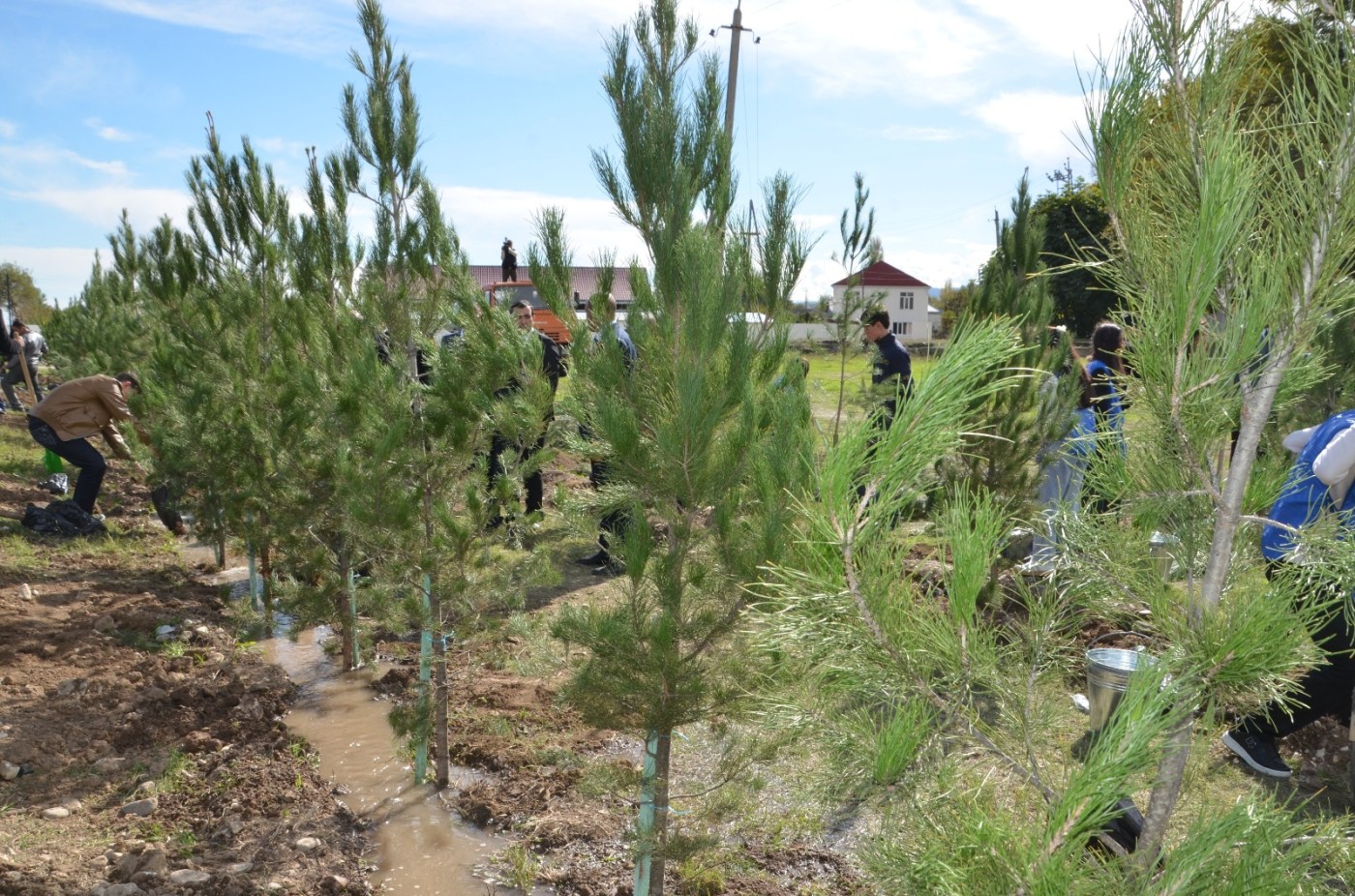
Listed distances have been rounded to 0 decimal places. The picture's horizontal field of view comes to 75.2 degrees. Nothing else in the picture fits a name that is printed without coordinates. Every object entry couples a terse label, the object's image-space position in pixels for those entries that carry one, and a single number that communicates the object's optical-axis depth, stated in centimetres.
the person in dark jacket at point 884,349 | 704
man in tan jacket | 827
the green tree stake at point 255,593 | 620
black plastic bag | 840
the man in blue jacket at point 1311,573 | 142
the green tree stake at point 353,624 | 542
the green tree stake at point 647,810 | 290
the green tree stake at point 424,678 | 403
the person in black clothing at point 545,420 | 466
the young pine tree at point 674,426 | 252
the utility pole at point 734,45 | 1509
